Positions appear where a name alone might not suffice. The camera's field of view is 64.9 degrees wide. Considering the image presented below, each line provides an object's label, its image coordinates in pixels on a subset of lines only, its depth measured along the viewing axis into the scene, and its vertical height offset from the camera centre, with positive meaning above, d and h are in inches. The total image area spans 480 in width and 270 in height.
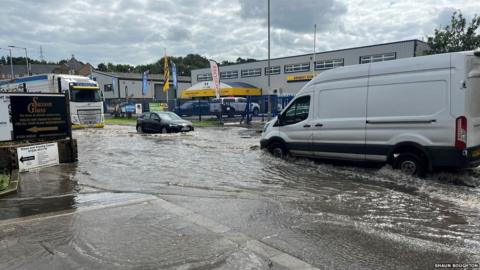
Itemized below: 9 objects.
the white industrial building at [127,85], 2812.5 +208.2
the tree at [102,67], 4839.8 +594.7
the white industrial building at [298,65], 1545.3 +228.7
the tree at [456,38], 927.7 +174.9
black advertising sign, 386.0 -3.3
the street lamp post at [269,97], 1007.7 +34.7
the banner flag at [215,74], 1184.2 +116.6
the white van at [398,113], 281.6 -4.1
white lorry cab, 962.7 +57.8
